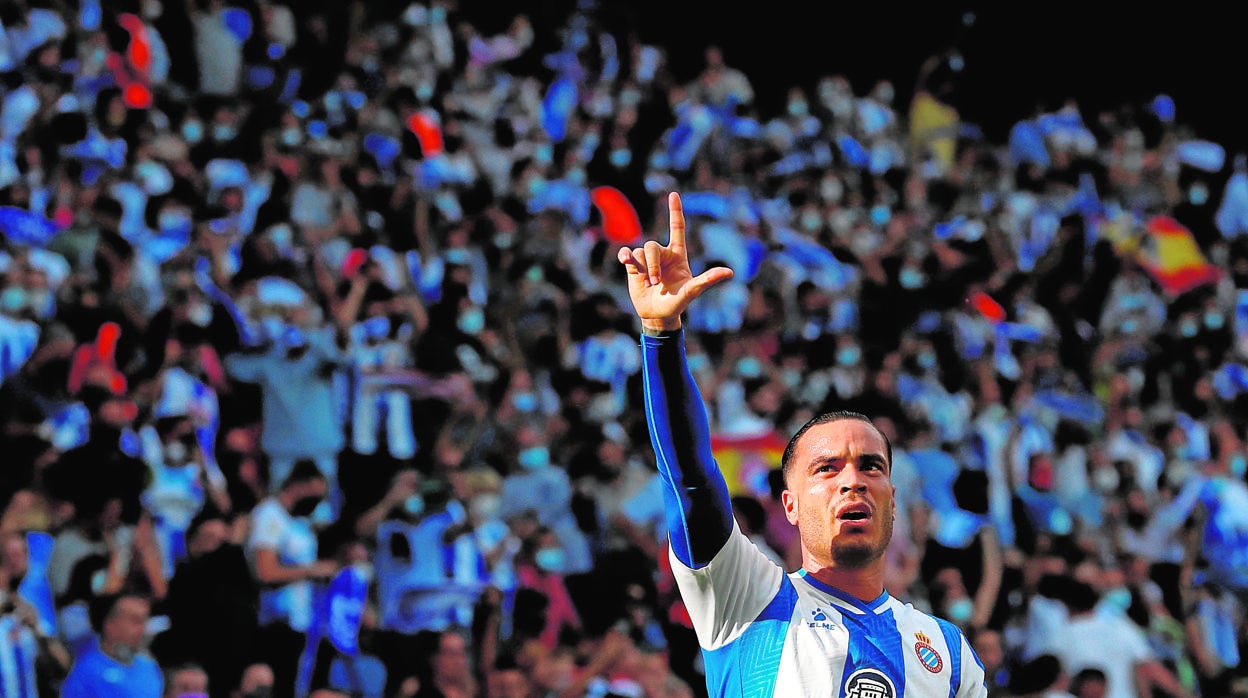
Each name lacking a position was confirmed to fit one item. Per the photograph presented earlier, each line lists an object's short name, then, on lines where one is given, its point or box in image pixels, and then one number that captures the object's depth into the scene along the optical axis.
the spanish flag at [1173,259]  23.92
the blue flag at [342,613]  14.26
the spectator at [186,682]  12.91
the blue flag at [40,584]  13.34
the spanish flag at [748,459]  17.48
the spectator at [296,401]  16.30
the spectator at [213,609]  13.50
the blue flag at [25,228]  16.89
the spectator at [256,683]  13.20
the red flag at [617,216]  21.61
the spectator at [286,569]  13.94
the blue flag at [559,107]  23.15
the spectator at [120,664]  12.68
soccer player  5.88
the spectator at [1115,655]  16.12
